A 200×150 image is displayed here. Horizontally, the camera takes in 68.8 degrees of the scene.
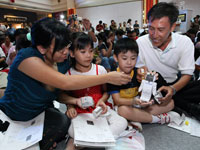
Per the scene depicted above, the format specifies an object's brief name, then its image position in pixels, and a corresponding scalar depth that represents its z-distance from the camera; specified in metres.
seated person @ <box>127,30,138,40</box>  3.43
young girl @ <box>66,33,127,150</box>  1.19
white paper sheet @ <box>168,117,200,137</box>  1.28
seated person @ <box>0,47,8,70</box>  3.12
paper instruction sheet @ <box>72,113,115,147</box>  0.94
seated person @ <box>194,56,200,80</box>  2.11
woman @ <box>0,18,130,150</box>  0.97
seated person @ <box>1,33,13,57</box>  3.59
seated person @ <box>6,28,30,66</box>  2.51
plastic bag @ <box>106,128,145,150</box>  1.13
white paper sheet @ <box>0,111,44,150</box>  0.92
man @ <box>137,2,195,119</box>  1.32
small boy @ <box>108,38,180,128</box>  1.27
